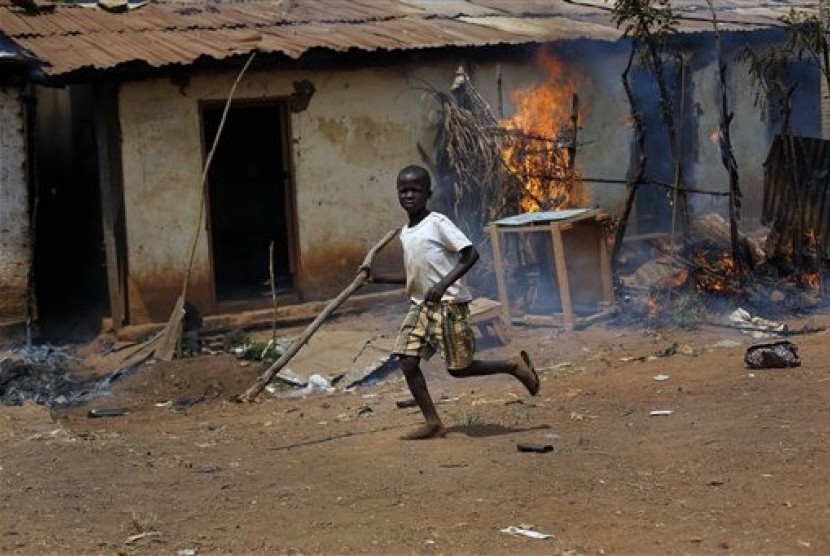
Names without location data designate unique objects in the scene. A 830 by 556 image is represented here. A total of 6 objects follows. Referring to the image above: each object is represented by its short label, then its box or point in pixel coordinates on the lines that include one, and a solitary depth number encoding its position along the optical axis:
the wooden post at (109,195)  11.41
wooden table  10.90
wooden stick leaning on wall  10.56
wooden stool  10.52
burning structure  11.29
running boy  6.84
